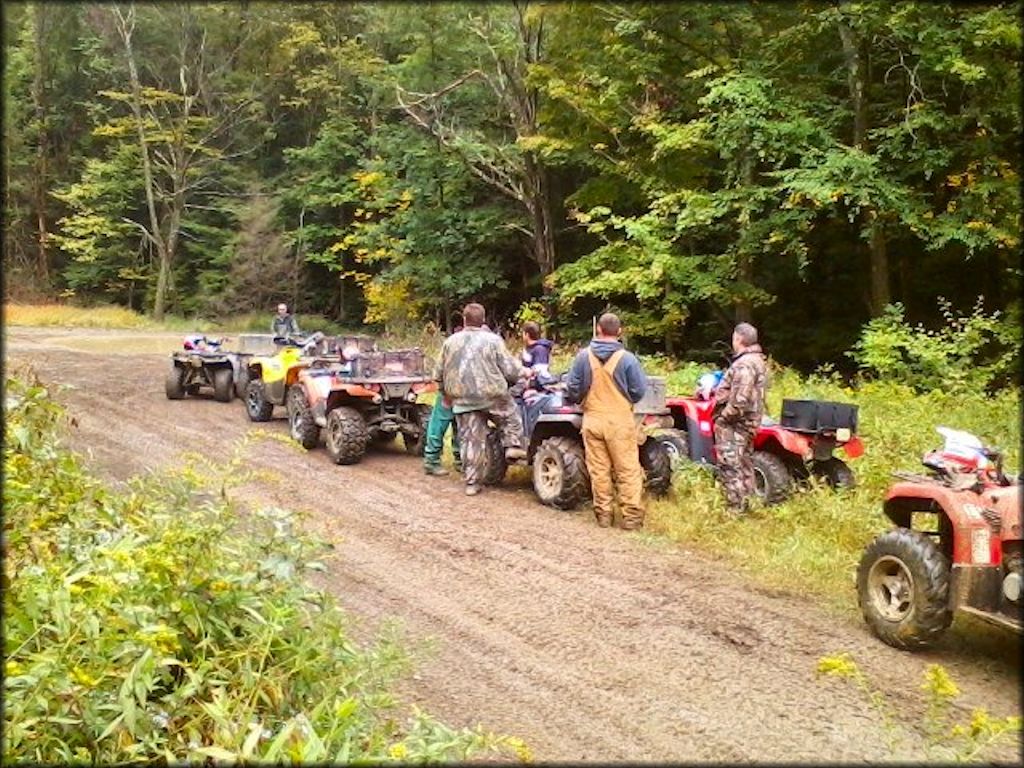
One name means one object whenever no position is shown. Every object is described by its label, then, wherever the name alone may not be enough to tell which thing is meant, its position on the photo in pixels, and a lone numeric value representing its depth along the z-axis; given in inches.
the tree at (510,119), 776.3
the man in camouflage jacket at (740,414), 260.2
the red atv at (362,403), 354.0
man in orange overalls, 270.7
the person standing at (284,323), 566.6
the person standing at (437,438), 341.4
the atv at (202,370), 522.0
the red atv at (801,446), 266.7
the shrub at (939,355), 429.4
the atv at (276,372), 434.6
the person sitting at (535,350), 350.9
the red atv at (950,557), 165.0
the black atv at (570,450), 287.4
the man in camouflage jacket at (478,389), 315.6
